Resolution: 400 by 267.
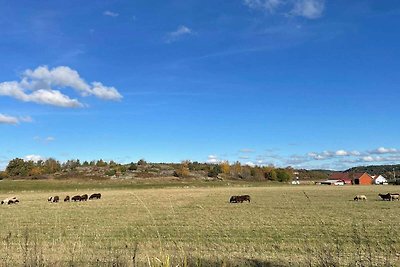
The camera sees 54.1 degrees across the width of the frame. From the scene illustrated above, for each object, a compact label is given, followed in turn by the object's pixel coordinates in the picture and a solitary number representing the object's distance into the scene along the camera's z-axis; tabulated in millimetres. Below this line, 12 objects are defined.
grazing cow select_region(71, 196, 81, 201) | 58047
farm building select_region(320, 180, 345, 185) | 183912
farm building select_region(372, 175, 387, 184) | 188125
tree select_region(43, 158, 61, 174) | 181125
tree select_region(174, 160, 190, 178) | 185500
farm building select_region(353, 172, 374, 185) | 184500
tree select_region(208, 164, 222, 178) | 196550
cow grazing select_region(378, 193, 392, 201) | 47600
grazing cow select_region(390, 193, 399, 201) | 47944
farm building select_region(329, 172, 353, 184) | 190638
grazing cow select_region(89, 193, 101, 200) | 59969
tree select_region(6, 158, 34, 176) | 165700
